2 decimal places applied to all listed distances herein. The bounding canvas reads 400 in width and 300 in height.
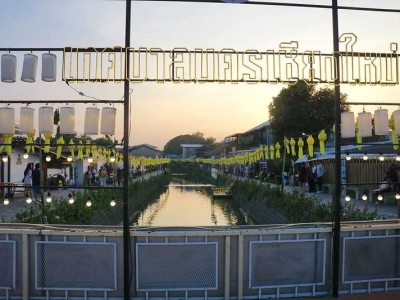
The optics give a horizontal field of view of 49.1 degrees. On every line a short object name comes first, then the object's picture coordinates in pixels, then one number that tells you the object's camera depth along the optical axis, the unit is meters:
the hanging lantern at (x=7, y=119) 6.40
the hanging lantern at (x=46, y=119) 6.37
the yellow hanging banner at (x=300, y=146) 17.97
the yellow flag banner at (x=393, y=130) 7.28
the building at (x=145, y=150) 102.86
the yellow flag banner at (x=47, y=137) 7.35
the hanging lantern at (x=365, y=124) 6.92
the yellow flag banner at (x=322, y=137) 14.01
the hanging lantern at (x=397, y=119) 6.84
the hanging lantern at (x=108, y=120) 6.35
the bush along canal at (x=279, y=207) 12.43
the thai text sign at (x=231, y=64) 6.20
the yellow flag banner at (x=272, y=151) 23.25
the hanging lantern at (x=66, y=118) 6.36
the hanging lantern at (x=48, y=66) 6.24
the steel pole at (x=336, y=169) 6.20
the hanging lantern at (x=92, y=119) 6.39
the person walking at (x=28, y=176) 18.05
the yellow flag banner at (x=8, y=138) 7.77
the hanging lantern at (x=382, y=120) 6.88
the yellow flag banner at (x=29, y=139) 6.30
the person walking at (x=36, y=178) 16.47
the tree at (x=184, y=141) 175.69
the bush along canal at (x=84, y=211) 11.66
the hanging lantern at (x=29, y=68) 6.30
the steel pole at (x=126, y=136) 5.91
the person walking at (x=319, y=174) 24.53
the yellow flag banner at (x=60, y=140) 11.72
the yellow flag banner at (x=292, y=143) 18.61
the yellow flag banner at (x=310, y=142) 15.54
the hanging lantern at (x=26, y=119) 6.34
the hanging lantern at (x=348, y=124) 6.79
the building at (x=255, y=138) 55.15
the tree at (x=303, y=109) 37.03
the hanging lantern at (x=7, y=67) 6.28
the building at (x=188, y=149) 154.51
